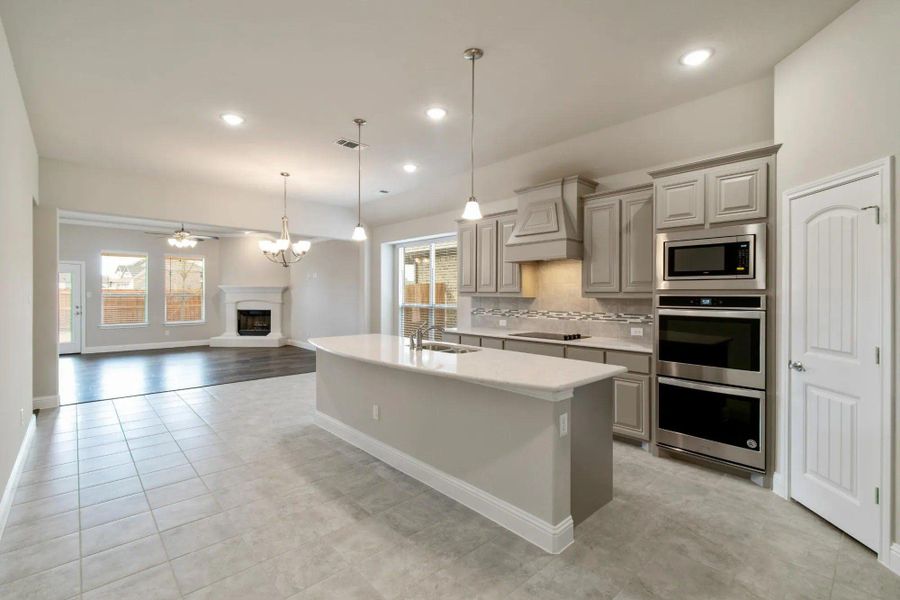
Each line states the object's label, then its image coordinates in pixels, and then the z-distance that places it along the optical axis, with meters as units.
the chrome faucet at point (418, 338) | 3.25
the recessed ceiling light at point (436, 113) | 3.42
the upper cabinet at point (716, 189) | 2.86
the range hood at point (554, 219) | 4.07
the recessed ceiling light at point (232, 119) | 3.57
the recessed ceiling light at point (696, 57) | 2.59
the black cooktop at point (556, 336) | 4.16
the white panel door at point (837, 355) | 2.16
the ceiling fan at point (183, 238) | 8.38
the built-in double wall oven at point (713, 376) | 2.90
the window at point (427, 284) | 6.50
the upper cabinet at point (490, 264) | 4.82
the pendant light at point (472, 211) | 2.94
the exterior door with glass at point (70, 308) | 8.49
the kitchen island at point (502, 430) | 2.21
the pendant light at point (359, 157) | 3.70
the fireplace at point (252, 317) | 10.05
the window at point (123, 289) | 8.97
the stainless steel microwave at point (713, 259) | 2.88
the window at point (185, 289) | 9.79
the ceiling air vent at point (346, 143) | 4.12
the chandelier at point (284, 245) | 6.01
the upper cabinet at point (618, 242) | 3.65
